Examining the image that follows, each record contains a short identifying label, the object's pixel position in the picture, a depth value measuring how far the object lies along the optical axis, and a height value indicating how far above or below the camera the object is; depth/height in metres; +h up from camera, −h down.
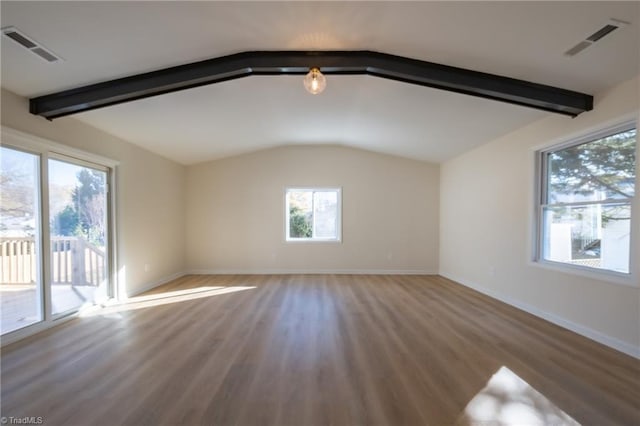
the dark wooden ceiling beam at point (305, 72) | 2.64 +1.28
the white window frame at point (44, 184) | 2.75 +0.26
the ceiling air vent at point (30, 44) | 2.00 +1.25
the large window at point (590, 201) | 2.70 +0.09
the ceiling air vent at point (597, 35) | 1.95 +1.29
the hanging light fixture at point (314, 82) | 2.42 +1.09
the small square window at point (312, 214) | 6.33 -0.12
